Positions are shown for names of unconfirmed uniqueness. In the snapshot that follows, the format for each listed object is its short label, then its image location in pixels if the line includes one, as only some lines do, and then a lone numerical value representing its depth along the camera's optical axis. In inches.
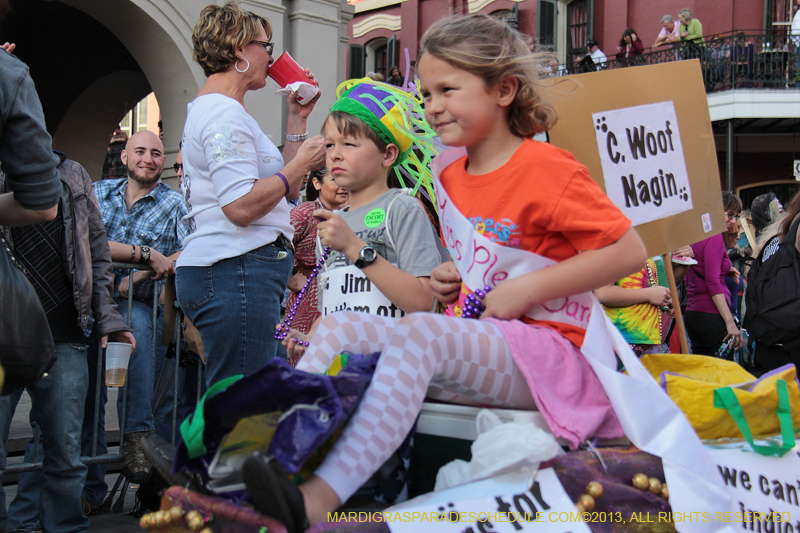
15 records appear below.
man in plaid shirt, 167.6
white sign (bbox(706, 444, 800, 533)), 79.8
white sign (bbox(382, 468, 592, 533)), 64.0
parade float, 63.6
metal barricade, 157.8
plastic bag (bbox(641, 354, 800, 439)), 84.4
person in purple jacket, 244.4
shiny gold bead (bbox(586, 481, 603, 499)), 70.7
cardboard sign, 117.9
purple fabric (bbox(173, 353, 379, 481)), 61.8
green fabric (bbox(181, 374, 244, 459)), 64.1
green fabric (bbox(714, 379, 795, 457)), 83.2
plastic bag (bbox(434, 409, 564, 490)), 67.2
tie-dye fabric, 163.6
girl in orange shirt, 65.9
